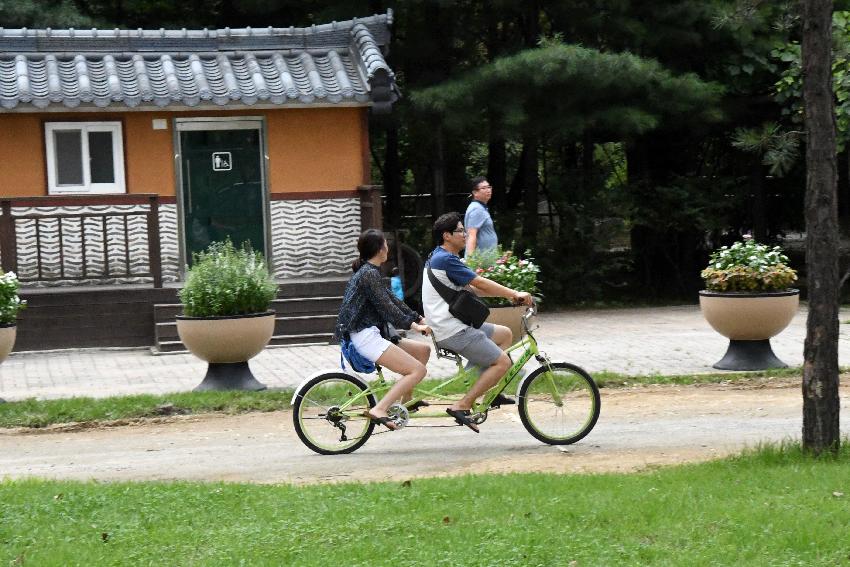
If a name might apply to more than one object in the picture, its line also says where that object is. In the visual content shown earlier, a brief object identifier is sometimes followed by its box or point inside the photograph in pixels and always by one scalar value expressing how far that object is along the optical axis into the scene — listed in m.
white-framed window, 17.64
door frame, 17.98
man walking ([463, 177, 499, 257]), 13.98
